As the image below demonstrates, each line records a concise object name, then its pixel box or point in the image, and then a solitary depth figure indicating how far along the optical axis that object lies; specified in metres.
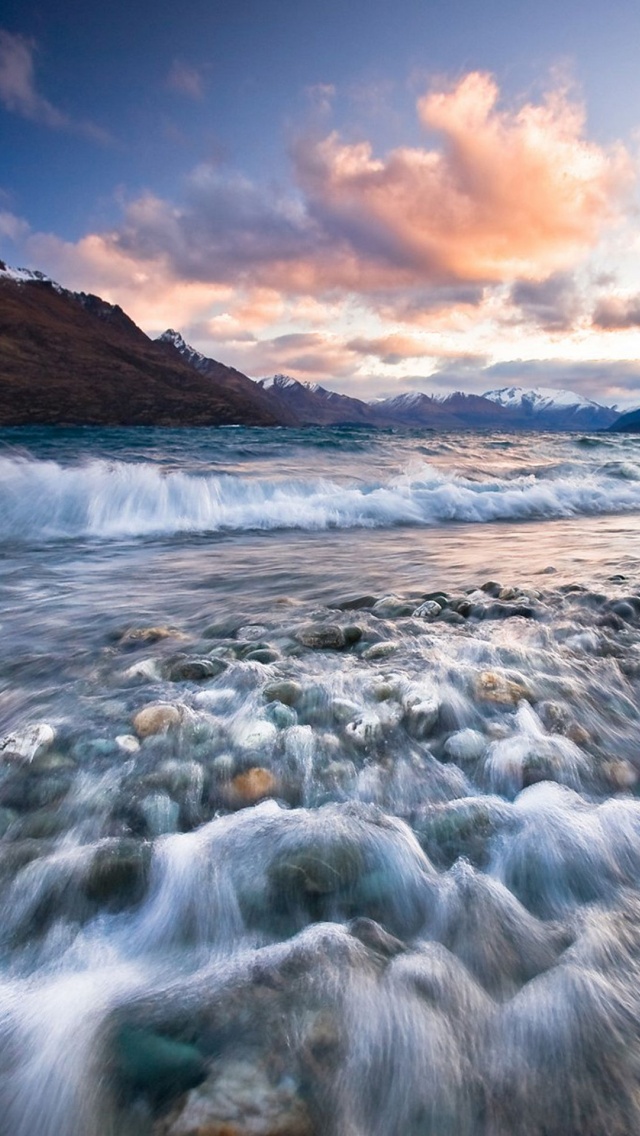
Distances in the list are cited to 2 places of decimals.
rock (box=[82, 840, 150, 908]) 1.73
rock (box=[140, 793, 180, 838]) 2.00
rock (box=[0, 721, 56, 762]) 2.36
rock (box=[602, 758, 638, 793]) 2.23
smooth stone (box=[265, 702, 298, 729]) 2.62
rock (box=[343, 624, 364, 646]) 3.69
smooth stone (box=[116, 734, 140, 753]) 2.42
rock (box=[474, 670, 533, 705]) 2.80
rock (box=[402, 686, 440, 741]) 2.62
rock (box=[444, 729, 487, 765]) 2.40
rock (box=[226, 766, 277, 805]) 2.16
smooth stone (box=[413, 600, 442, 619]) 4.15
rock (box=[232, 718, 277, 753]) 2.46
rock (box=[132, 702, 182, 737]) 2.55
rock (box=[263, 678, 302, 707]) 2.82
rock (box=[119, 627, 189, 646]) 3.84
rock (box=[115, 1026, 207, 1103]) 1.15
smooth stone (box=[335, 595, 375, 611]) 4.53
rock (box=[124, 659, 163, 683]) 3.17
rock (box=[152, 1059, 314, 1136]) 1.04
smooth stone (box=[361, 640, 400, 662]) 3.39
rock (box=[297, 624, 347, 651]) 3.61
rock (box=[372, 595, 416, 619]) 4.28
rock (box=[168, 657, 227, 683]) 3.14
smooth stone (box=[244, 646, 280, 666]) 3.36
